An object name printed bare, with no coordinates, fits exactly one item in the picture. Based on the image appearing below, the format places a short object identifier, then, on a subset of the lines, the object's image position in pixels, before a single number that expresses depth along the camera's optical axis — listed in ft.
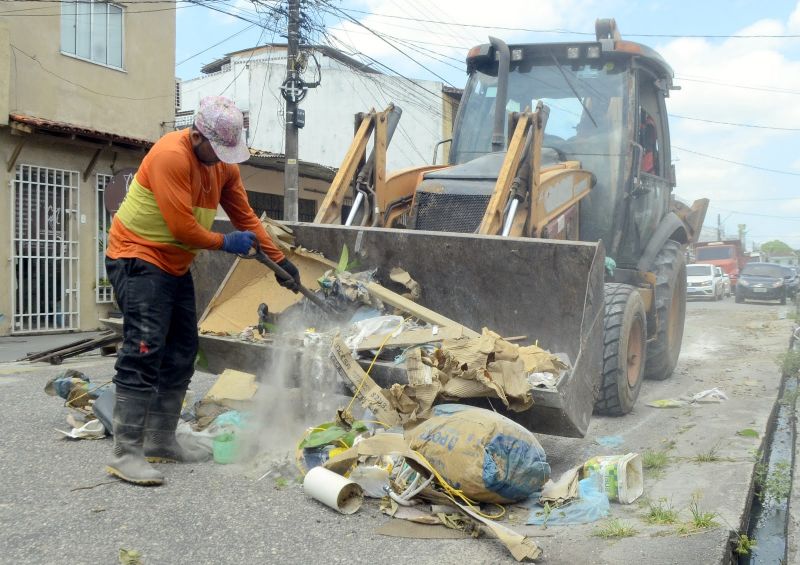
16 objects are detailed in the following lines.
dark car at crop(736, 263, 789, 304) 81.46
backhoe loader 15.20
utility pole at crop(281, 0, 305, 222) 42.06
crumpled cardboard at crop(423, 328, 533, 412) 12.41
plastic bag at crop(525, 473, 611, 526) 11.21
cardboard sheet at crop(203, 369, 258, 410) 14.65
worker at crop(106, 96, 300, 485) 12.12
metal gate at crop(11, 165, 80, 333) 37.60
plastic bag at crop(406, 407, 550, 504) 11.14
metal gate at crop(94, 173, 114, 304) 41.60
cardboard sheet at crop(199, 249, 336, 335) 16.55
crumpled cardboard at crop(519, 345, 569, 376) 13.38
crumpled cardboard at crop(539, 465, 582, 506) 11.76
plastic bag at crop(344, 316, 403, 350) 14.70
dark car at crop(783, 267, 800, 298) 83.66
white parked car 87.81
